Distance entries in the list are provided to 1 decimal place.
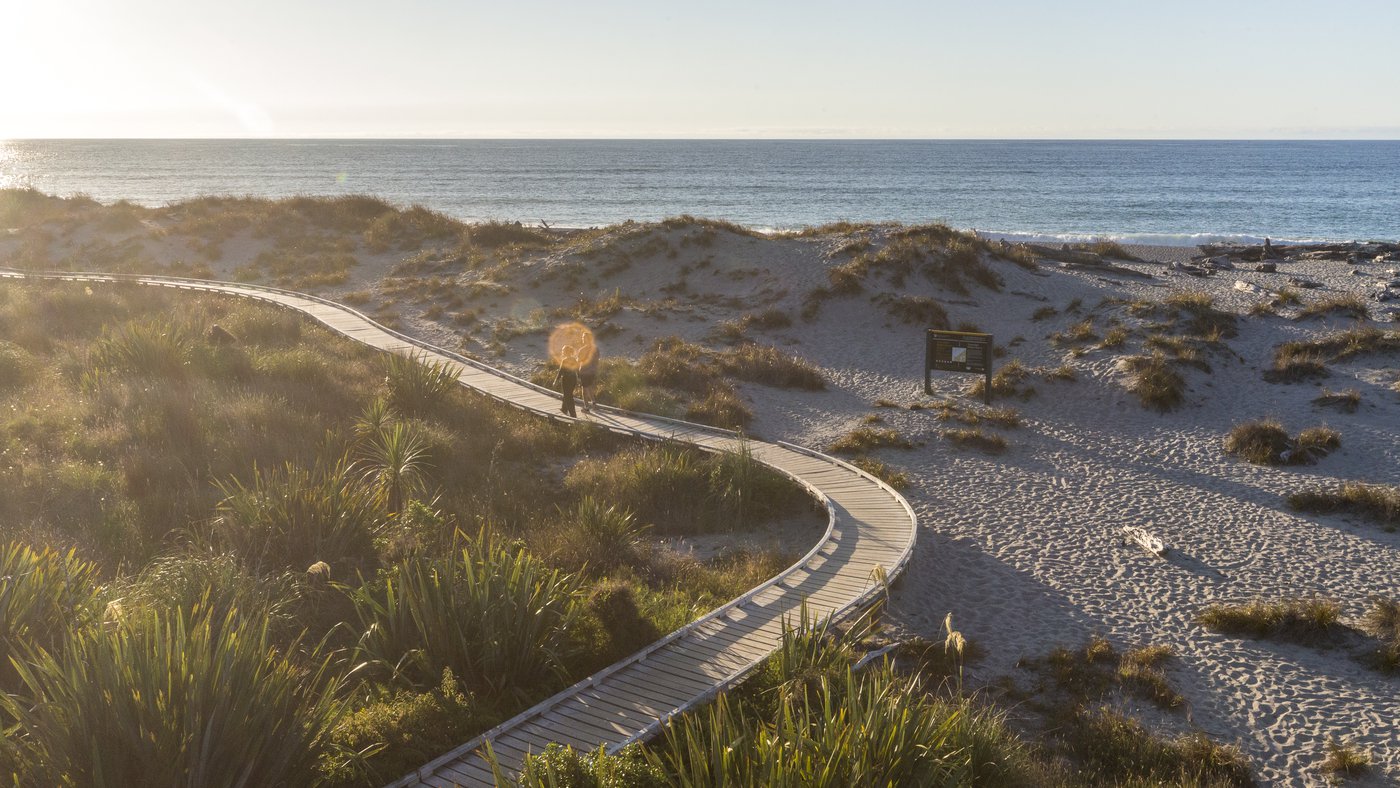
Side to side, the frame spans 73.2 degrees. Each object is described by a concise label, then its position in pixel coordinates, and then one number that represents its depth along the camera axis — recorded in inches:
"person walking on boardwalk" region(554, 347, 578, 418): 694.1
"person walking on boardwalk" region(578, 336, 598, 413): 722.2
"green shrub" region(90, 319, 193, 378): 714.8
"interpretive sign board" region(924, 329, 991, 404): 780.6
